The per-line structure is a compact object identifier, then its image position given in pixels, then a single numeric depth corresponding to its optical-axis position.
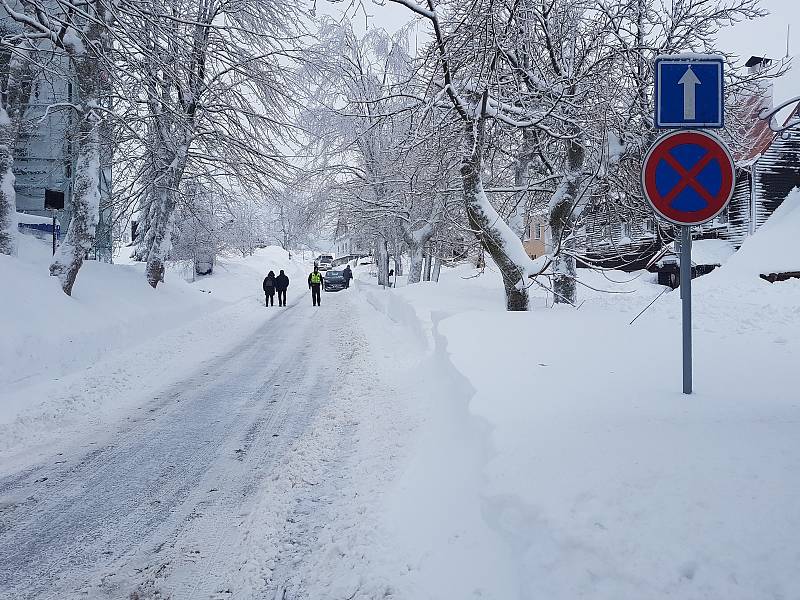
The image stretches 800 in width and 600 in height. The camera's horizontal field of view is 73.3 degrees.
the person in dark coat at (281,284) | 22.55
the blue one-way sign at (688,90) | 4.00
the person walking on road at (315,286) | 22.14
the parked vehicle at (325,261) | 65.94
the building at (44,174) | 19.06
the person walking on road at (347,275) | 38.17
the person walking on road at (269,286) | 22.50
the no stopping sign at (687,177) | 3.82
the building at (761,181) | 21.44
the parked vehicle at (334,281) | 36.50
